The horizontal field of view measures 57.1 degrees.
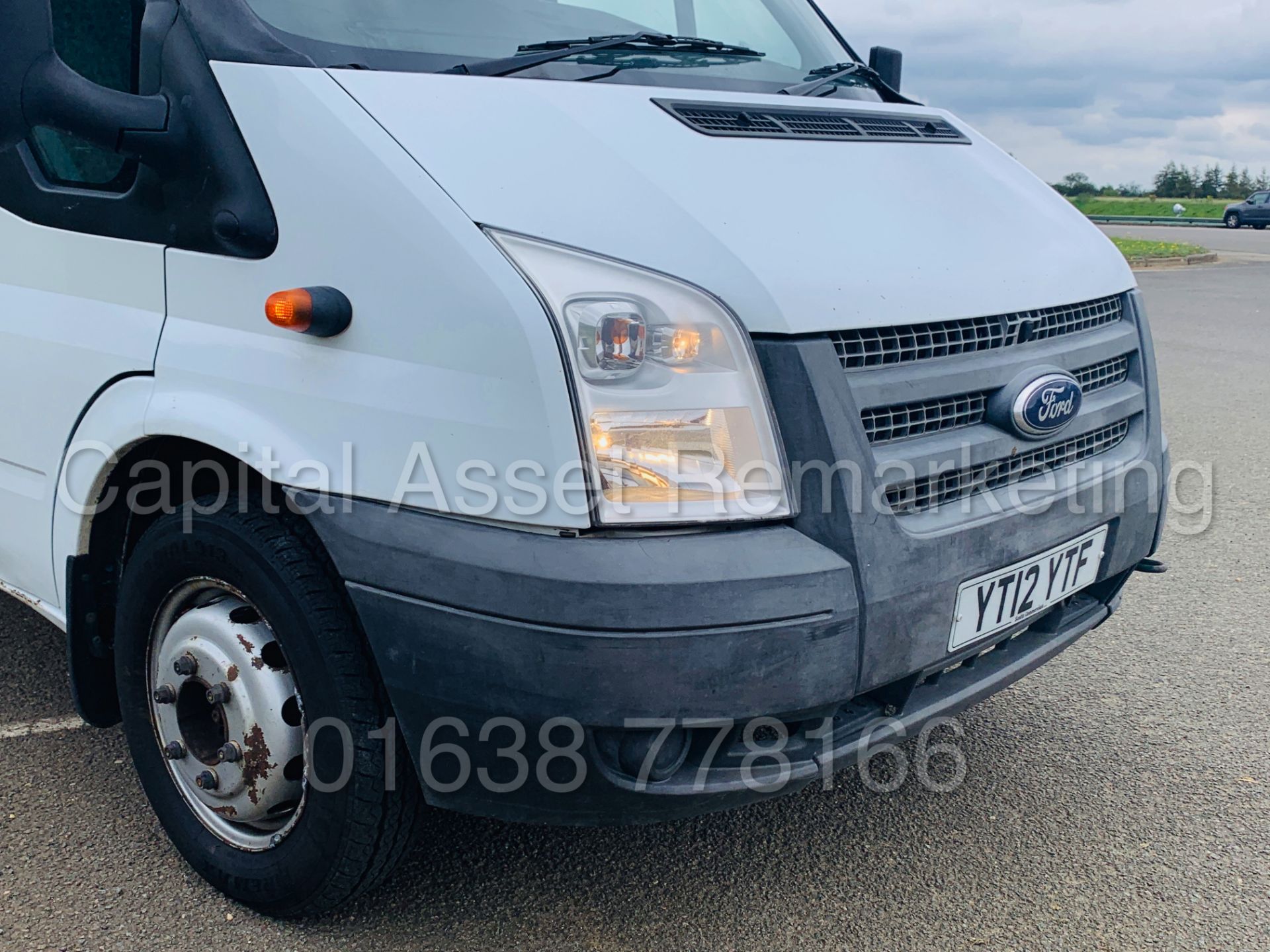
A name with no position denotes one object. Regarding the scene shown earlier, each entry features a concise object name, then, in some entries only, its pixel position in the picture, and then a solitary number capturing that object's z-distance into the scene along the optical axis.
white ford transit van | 1.85
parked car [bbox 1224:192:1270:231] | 36.94
